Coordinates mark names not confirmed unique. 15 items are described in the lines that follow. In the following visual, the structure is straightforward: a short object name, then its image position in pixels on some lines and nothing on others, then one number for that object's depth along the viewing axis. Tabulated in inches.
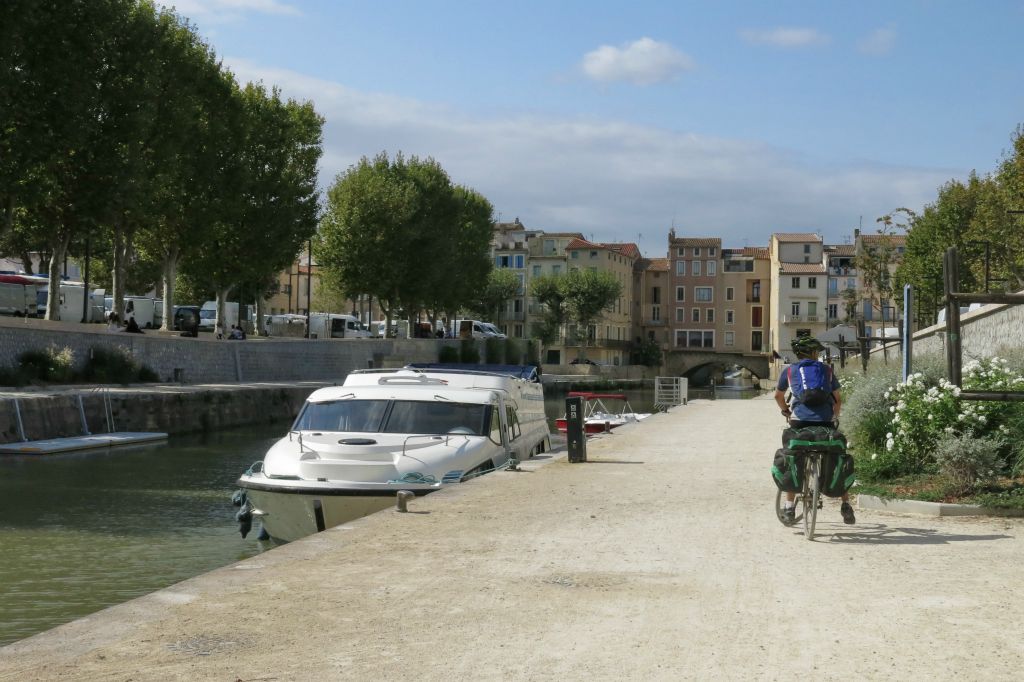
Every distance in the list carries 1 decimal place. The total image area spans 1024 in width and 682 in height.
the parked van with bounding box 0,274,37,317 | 2063.2
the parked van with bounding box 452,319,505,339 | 3667.3
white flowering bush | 501.1
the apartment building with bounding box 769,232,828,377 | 4562.0
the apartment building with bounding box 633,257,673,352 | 5295.3
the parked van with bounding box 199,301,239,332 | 2667.3
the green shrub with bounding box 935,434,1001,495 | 471.8
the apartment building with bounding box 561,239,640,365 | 4773.6
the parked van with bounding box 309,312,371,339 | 2913.4
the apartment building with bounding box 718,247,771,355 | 5000.0
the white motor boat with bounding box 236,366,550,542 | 494.9
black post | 706.2
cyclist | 406.6
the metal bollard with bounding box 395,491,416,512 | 445.4
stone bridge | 4520.2
